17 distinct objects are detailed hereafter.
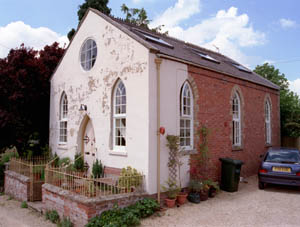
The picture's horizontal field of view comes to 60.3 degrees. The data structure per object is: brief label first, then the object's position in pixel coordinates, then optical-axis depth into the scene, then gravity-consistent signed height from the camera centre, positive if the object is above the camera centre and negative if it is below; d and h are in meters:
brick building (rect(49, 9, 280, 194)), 8.45 +0.96
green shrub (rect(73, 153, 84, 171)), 10.92 -1.59
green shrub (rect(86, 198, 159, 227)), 6.39 -2.34
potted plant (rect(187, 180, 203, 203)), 8.84 -2.28
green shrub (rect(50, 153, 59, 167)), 12.08 -1.61
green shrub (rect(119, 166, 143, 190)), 7.75 -1.62
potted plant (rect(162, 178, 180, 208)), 8.24 -2.15
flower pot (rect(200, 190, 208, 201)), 9.09 -2.46
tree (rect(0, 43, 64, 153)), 12.20 +1.49
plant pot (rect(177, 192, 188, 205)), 8.52 -2.39
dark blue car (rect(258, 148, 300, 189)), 9.55 -1.61
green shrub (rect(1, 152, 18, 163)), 13.16 -1.55
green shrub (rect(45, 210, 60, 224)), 7.67 -2.69
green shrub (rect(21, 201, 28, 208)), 9.41 -2.86
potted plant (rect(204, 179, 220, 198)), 9.46 -2.32
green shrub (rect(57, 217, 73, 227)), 6.95 -2.62
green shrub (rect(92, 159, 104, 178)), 9.49 -1.60
